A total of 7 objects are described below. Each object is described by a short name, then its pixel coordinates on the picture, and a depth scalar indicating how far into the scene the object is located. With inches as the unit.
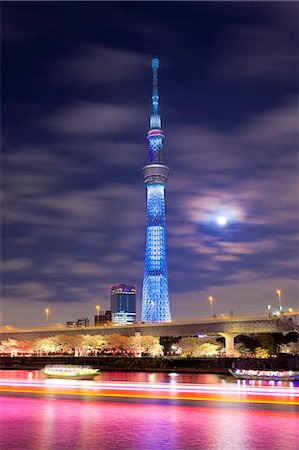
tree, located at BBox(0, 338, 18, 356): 5861.2
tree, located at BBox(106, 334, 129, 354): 5157.5
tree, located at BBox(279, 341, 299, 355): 5586.6
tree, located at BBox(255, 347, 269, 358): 4650.6
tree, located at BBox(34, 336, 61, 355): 5438.0
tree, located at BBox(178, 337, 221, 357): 5059.1
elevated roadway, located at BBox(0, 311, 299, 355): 4049.2
